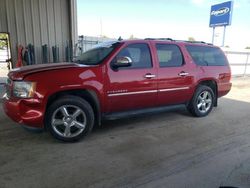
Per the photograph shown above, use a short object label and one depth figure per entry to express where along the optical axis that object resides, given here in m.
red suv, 3.83
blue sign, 16.82
